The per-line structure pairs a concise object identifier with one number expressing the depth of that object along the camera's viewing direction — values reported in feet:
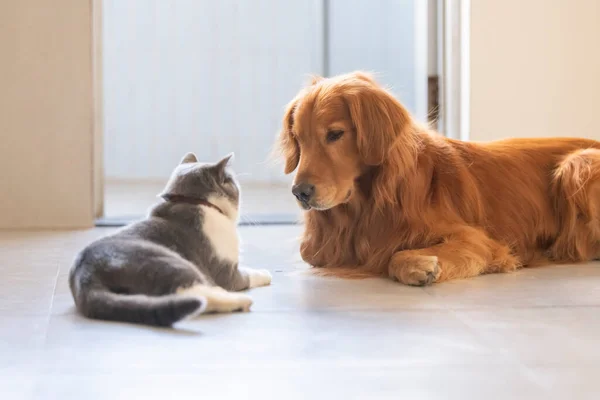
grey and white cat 8.93
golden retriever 10.38
